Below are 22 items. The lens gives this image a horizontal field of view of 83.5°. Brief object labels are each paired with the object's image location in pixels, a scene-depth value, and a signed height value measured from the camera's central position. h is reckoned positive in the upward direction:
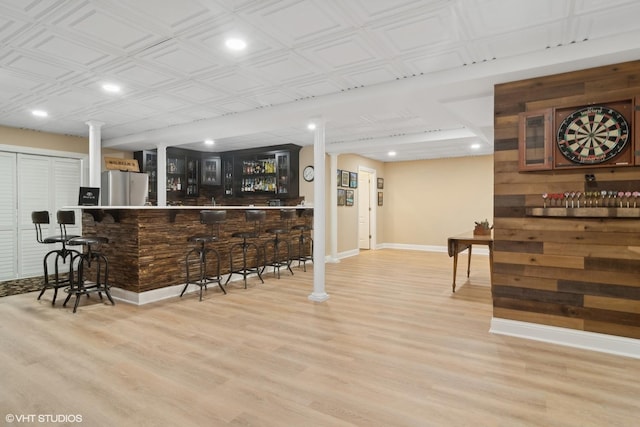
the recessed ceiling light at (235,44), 2.92 +1.39
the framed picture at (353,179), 8.78 +0.78
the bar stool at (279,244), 6.09 -0.62
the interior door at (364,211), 9.83 +0.00
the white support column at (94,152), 5.61 +0.92
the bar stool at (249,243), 5.48 -0.53
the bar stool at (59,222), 4.25 -0.15
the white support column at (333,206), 7.77 +0.11
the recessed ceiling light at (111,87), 3.99 +1.39
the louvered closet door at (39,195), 6.09 +0.27
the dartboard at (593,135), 2.94 +0.65
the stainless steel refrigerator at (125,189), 5.62 +0.34
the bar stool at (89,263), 4.23 -0.72
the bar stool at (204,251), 4.76 -0.57
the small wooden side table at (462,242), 4.65 -0.40
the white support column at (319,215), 4.67 -0.06
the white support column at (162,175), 6.70 +0.67
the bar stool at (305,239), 6.89 -0.59
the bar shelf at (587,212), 2.88 +0.00
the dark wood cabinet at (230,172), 7.62 +0.87
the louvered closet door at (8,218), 5.86 -0.14
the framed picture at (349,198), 8.60 +0.32
